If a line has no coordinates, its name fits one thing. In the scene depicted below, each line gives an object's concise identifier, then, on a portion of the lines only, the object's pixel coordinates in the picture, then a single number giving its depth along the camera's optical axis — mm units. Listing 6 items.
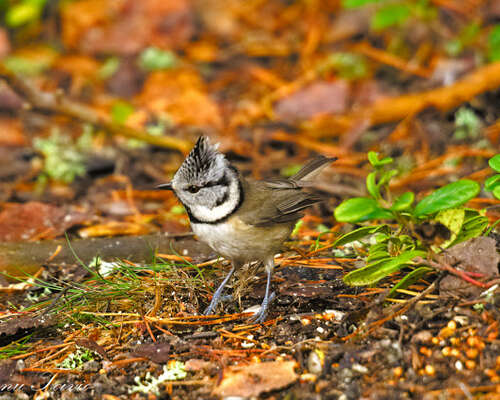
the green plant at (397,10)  12242
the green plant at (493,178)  5595
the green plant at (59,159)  11687
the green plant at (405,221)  5395
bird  6695
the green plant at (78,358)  5910
